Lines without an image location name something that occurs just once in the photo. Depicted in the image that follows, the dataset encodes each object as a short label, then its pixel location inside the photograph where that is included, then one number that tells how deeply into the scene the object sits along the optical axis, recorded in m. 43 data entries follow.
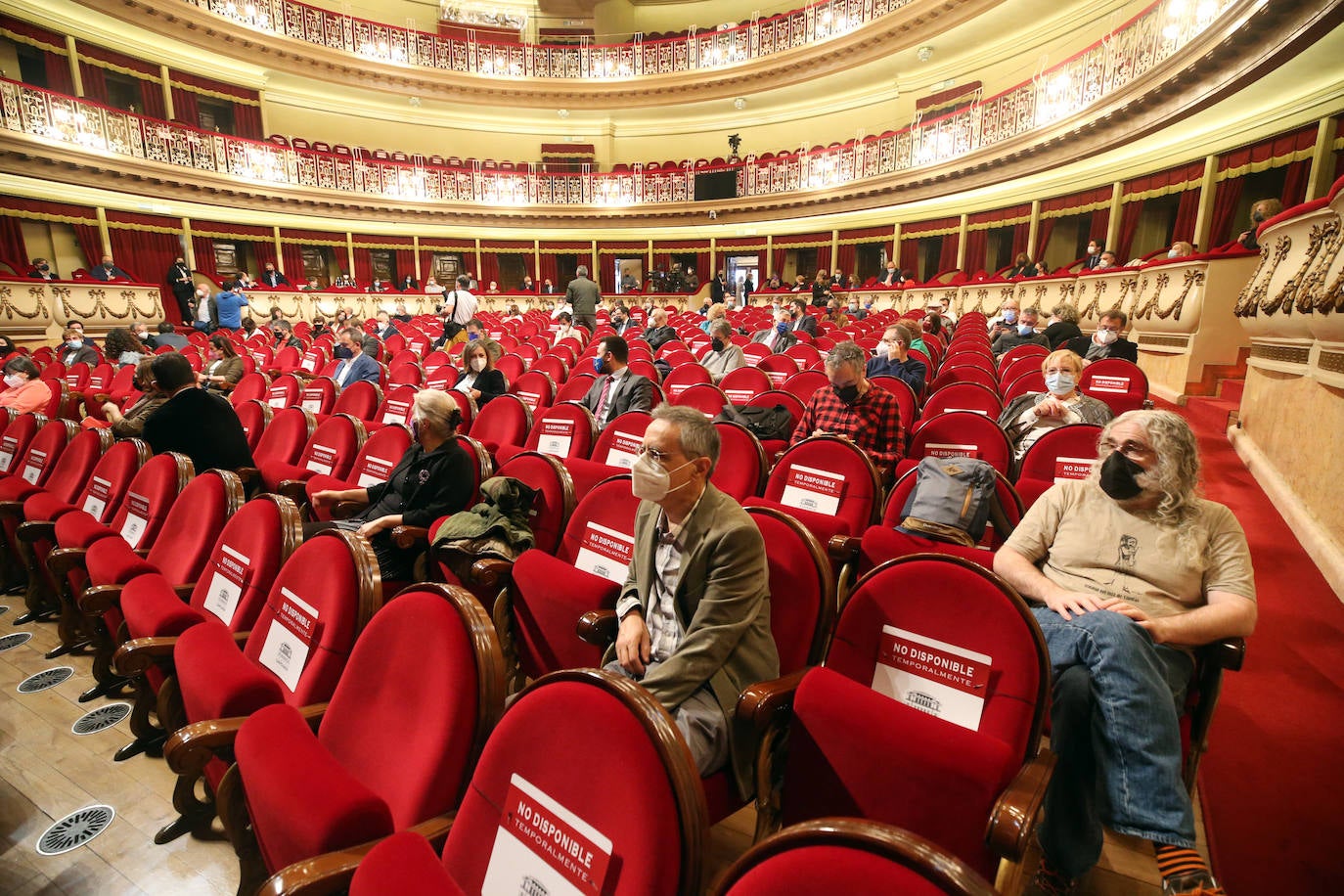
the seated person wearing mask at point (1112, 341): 4.50
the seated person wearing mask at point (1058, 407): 2.93
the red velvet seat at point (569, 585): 1.84
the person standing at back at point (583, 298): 9.04
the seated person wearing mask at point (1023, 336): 5.84
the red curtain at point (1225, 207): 8.55
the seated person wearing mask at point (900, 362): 4.37
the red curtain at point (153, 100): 13.59
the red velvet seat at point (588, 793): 0.83
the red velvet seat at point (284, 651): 1.34
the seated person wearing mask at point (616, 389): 3.86
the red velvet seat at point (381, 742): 1.04
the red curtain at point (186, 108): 13.99
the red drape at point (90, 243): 11.90
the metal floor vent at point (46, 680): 2.45
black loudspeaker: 16.33
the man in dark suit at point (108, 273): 10.84
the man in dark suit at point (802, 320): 7.11
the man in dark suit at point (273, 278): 14.41
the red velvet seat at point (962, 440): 2.86
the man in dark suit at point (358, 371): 5.59
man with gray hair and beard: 1.29
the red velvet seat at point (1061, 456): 2.60
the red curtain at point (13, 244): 10.84
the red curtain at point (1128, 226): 10.04
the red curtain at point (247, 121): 15.20
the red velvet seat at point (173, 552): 2.08
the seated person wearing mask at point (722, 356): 5.20
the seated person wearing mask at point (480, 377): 4.66
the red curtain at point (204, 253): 13.70
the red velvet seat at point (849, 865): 0.60
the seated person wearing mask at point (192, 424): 2.95
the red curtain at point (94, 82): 12.62
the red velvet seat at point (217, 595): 1.69
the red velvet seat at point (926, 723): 1.09
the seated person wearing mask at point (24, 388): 4.92
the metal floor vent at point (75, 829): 1.71
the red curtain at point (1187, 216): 9.10
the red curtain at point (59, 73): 12.12
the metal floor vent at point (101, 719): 2.20
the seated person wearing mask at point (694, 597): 1.37
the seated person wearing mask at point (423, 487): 2.50
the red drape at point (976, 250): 13.05
